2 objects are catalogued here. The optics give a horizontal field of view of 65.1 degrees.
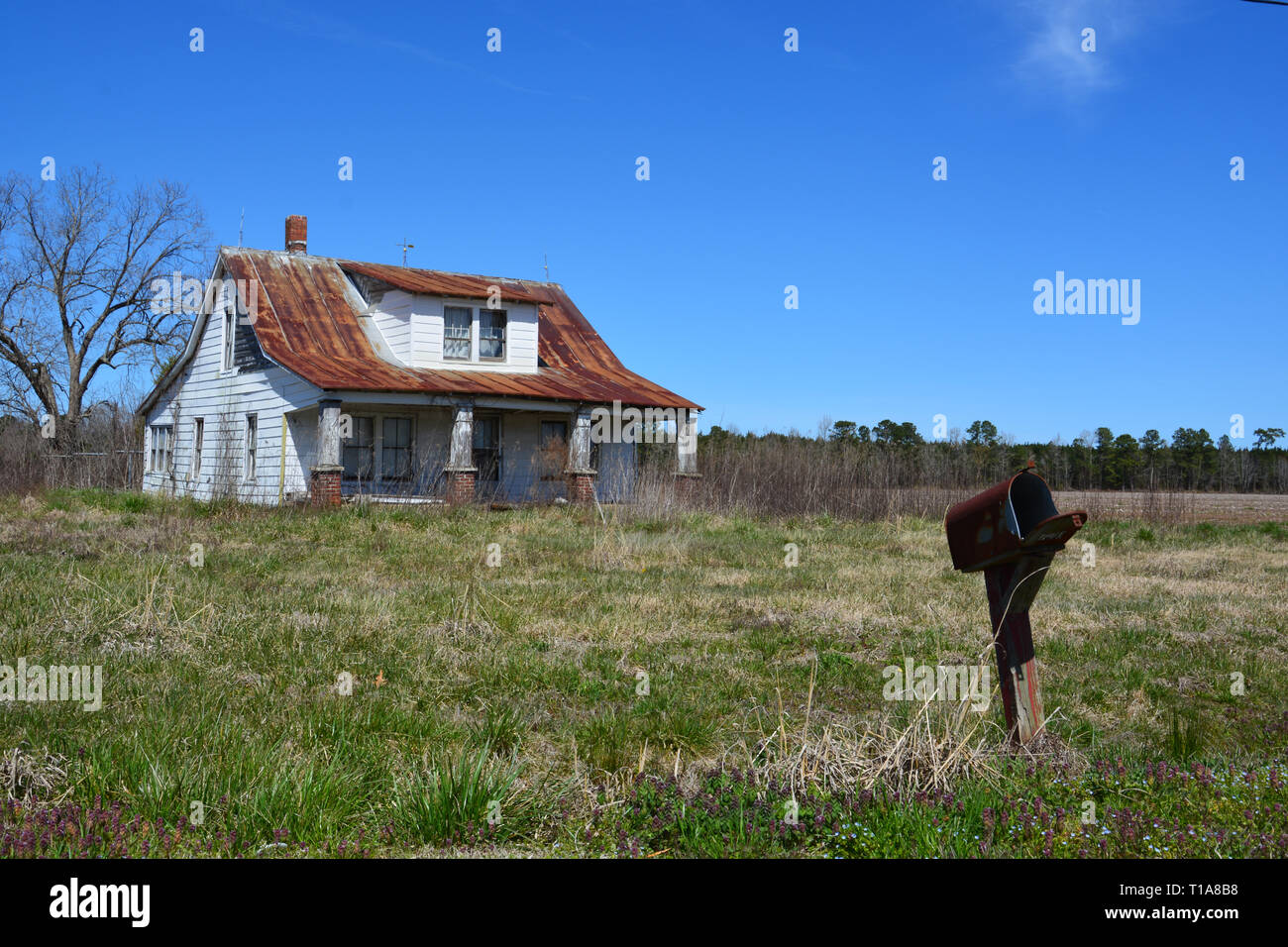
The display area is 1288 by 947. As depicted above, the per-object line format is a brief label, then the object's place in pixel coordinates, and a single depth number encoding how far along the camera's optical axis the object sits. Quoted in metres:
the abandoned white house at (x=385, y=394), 21.23
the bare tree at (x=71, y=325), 38.62
